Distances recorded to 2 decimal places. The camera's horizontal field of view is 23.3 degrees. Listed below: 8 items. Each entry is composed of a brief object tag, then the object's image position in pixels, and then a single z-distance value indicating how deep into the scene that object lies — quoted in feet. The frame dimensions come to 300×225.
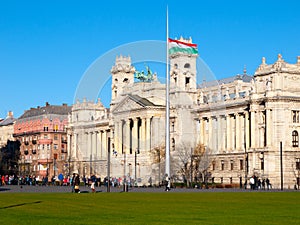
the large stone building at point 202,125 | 424.87
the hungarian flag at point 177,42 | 277.23
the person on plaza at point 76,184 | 219.20
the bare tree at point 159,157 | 470.80
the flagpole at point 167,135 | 250.16
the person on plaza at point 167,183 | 247.09
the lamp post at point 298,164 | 420.36
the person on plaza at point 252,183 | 296.12
